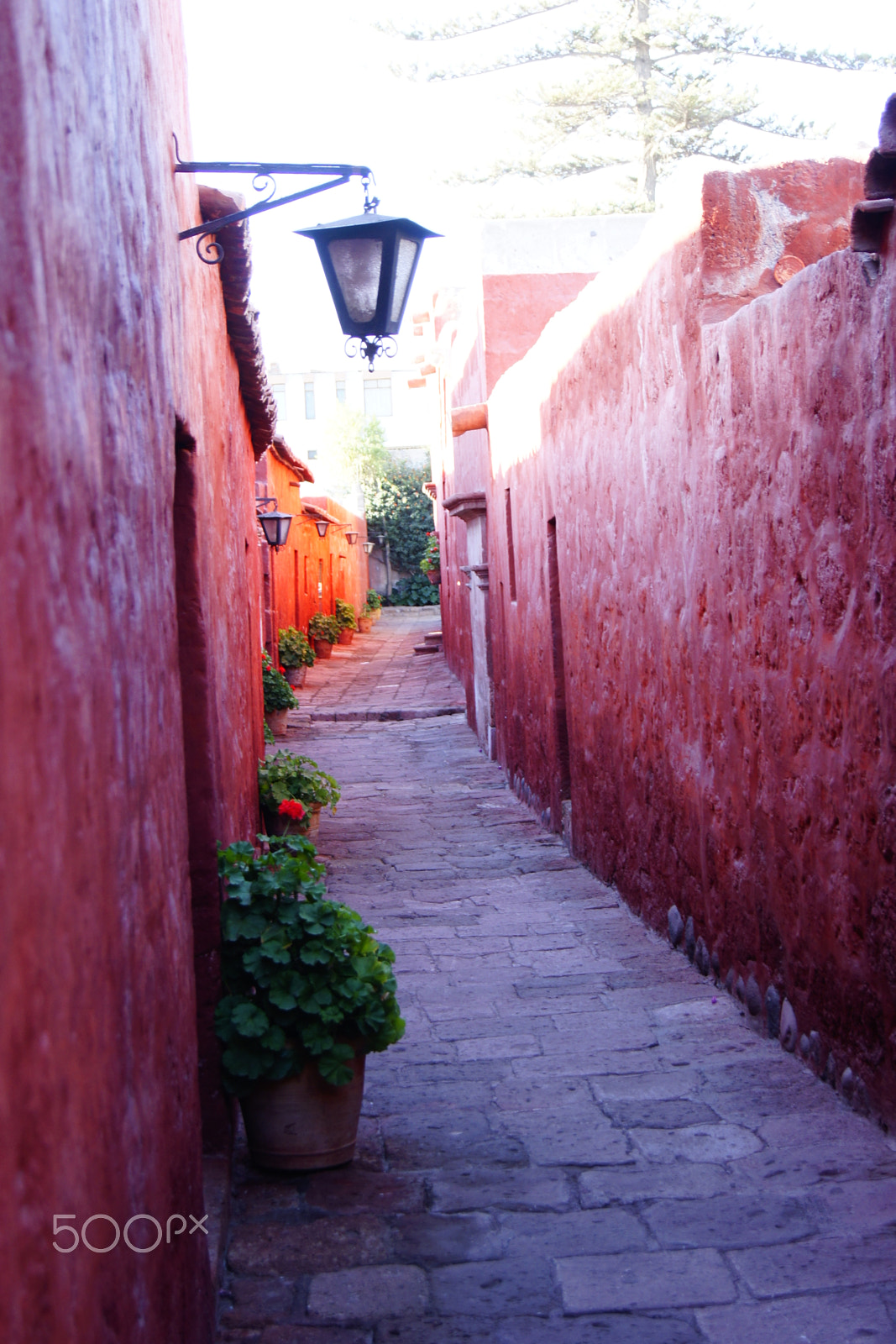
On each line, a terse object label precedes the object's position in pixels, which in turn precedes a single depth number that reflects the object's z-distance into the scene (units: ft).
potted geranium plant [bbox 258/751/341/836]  27.86
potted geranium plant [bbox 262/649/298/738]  48.44
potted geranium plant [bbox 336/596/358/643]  98.94
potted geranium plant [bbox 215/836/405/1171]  12.18
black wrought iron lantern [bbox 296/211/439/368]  14.92
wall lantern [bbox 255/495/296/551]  53.87
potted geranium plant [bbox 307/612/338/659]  86.74
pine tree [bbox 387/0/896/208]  69.51
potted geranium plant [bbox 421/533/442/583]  94.38
